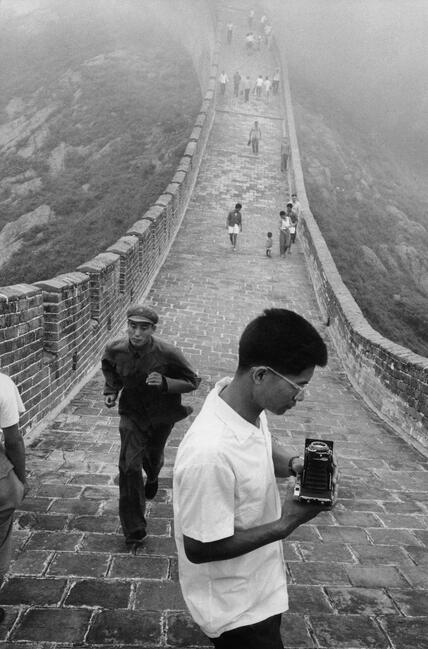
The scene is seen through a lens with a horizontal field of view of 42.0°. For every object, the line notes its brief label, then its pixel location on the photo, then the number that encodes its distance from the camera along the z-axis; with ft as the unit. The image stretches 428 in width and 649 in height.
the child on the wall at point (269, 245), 50.80
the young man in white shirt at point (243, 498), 5.23
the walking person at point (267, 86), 92.07
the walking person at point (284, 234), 49.96
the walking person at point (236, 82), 90.51
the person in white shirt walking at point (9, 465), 8.41
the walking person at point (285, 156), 72.08
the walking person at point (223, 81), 89.01
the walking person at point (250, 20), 124.47
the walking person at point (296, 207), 57.52
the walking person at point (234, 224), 49.73
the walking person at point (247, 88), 88.63
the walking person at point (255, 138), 74.59
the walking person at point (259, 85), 91.20
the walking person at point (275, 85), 95.09
